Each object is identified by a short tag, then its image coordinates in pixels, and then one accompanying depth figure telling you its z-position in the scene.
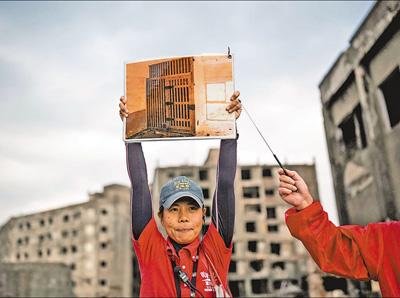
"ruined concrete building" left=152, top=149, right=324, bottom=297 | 42.56
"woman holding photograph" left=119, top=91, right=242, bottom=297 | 2.69
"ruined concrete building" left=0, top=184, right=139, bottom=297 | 50.94
